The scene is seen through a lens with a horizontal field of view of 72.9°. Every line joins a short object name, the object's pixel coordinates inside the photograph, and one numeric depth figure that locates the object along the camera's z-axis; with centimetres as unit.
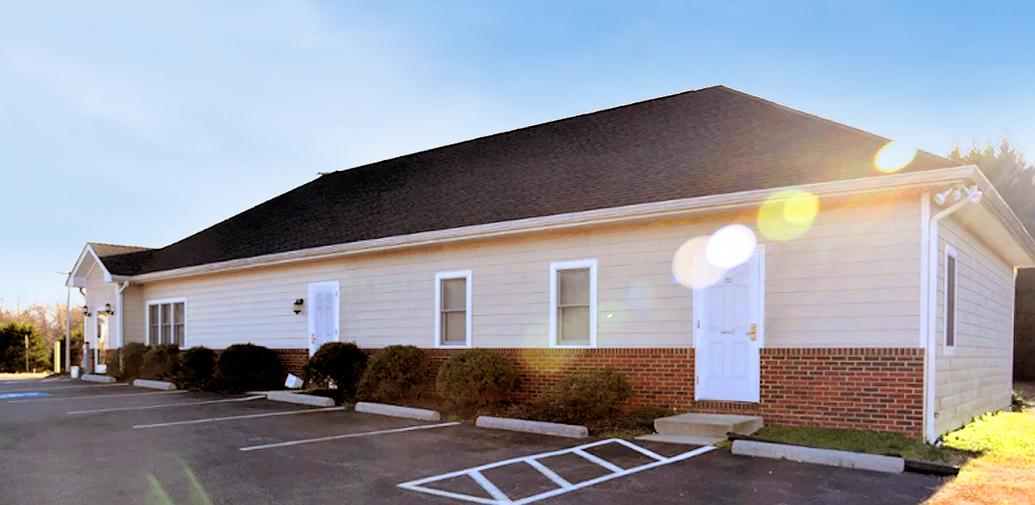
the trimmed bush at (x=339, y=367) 1426
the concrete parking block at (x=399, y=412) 1175
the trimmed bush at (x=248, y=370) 1689
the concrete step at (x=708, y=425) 910
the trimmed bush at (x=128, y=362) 2091
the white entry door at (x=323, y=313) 1619
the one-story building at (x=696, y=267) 893
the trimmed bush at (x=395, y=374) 1320
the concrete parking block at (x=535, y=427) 975
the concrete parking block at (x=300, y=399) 1398
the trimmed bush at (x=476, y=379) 1164
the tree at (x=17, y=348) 3175
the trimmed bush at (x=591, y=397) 1030
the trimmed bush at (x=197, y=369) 1798
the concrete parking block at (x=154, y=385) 1812
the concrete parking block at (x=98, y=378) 2132
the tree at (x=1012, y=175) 2658
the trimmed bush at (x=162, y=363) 1900
